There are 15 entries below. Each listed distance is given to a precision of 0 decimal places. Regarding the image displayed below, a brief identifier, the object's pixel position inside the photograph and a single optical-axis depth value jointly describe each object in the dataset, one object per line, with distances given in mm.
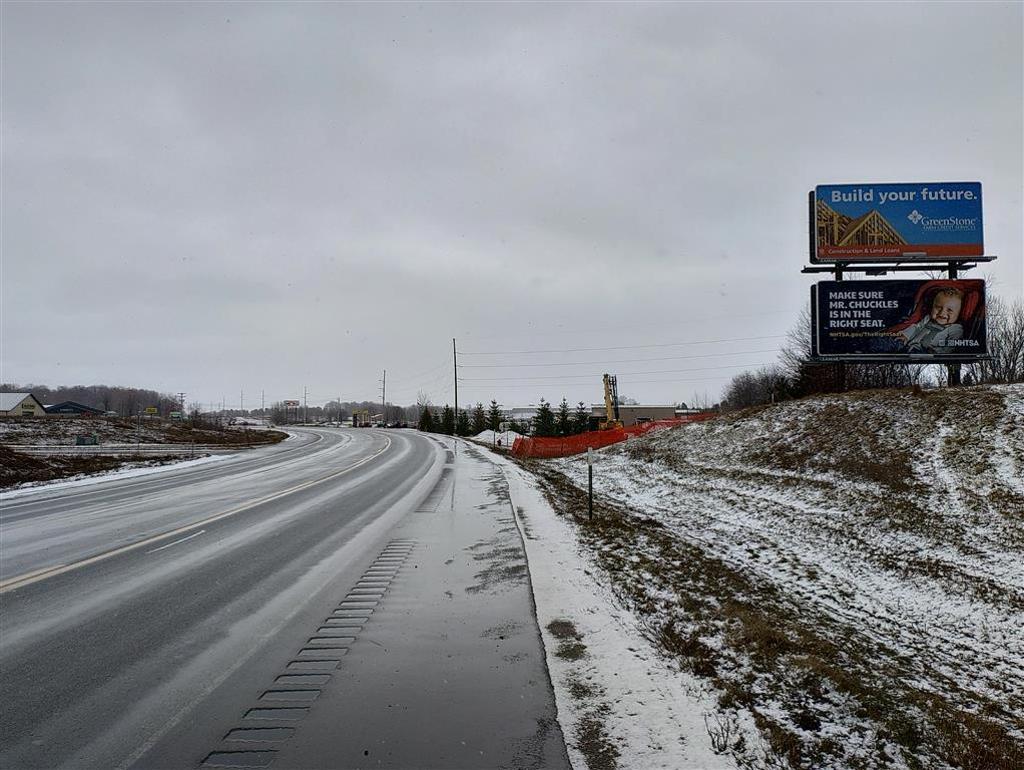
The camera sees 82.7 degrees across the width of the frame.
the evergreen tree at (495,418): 72250
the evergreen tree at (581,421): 69750
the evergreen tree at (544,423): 63631
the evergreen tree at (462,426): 80500
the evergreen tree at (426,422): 85500
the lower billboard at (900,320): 21359
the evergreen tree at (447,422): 85088
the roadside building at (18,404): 91275
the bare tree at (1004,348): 34875
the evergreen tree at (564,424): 62569
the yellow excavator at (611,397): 47719
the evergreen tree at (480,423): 82438
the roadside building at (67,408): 116294
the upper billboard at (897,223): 21859
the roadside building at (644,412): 117500
